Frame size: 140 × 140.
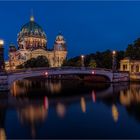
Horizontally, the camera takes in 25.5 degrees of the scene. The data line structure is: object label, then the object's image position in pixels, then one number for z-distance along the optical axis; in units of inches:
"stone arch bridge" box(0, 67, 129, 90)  1774.7
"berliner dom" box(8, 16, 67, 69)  5511.8
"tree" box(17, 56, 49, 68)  3464.6
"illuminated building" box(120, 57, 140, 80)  2593.5
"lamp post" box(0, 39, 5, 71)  1947.6
